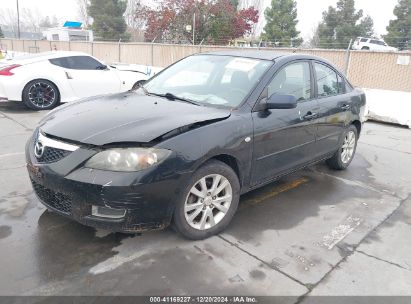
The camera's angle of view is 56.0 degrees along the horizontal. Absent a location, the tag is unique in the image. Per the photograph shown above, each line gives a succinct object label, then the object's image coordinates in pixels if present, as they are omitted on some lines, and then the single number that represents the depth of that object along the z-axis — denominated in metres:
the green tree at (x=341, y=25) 39.42
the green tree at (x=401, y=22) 37.09
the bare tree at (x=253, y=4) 41.75
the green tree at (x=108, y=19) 43.16
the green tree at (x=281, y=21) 35.25
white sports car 8.55
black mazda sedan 2.89
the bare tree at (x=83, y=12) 56.48
